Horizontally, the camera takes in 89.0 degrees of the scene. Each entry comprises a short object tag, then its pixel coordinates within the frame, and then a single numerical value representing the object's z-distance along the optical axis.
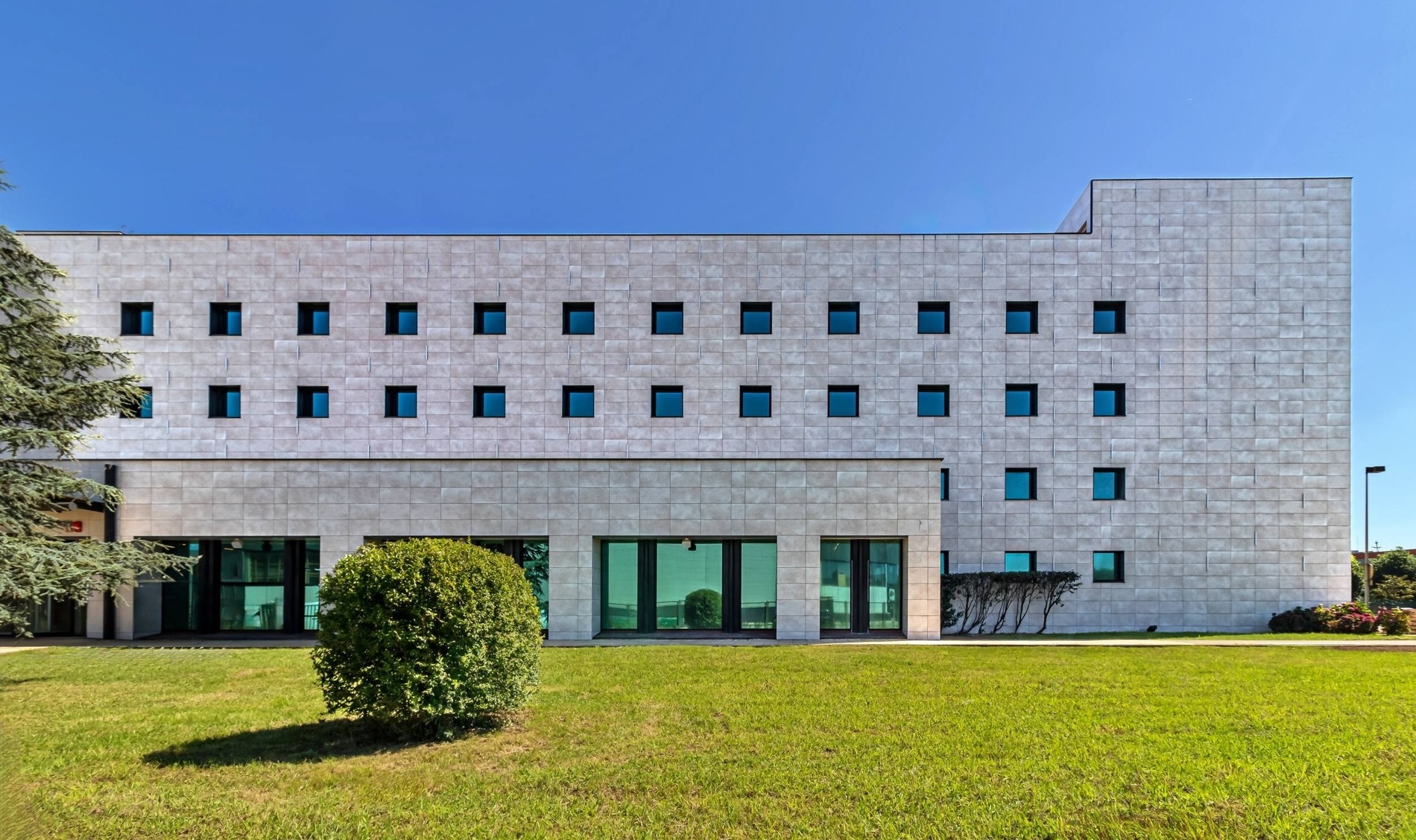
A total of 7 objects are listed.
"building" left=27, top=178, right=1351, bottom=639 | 22.88
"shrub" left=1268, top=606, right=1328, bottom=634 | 21.75
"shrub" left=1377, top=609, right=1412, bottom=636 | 21.66
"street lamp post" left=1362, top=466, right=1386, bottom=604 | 24.83
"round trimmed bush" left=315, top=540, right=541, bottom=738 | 8.77
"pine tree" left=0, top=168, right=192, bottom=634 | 14.02
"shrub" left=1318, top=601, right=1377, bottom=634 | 21.44
